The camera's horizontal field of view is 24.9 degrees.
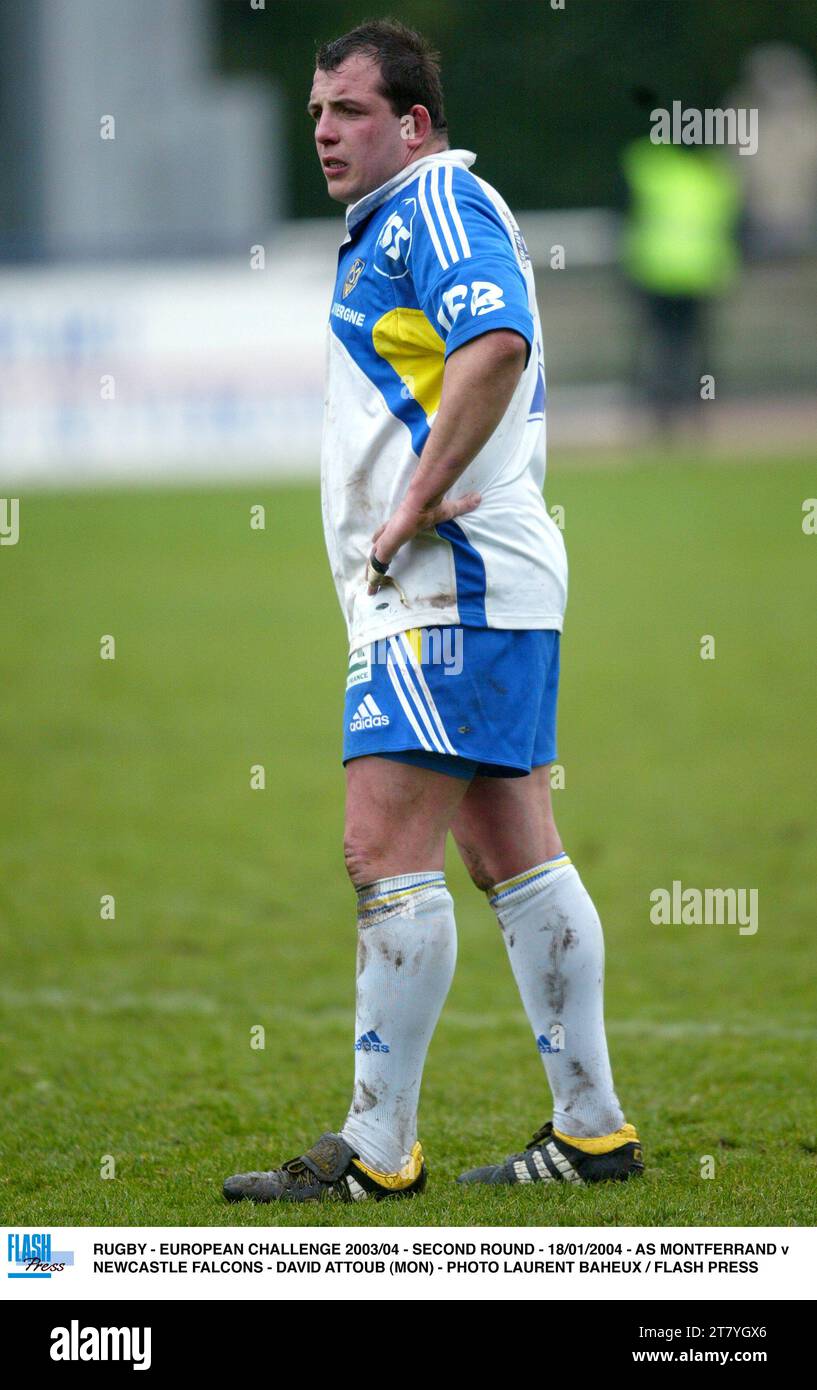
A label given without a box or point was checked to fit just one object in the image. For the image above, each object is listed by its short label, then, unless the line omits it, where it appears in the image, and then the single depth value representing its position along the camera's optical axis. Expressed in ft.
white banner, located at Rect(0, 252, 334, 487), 57.26
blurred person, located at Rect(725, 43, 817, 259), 73.97
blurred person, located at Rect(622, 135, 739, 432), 67.21
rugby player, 10.92
